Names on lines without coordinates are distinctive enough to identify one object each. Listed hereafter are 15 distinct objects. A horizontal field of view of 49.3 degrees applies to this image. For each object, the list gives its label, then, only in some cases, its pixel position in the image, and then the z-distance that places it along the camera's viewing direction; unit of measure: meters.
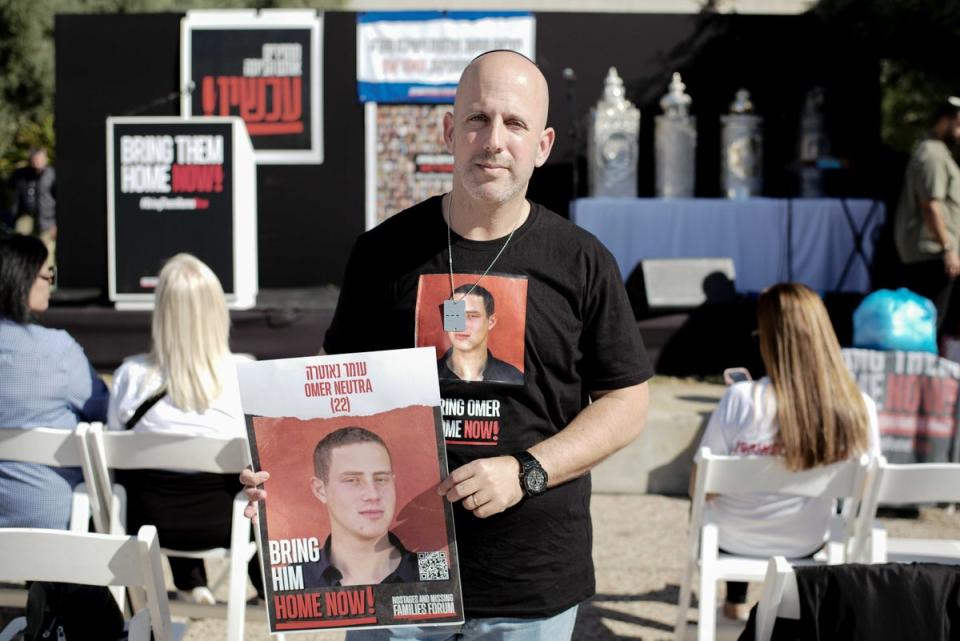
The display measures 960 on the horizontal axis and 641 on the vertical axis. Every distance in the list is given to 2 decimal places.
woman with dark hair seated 3.39
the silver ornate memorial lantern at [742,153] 7.99
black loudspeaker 6.96
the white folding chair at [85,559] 2.09
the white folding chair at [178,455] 3.20
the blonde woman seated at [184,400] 3.44
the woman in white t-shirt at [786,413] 3.29
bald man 1.78
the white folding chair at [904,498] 2.91
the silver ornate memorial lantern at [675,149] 7.98
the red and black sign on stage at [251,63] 8.61
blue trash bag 5.24
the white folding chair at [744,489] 3.07
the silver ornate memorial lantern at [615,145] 7.80
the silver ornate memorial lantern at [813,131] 8.02
